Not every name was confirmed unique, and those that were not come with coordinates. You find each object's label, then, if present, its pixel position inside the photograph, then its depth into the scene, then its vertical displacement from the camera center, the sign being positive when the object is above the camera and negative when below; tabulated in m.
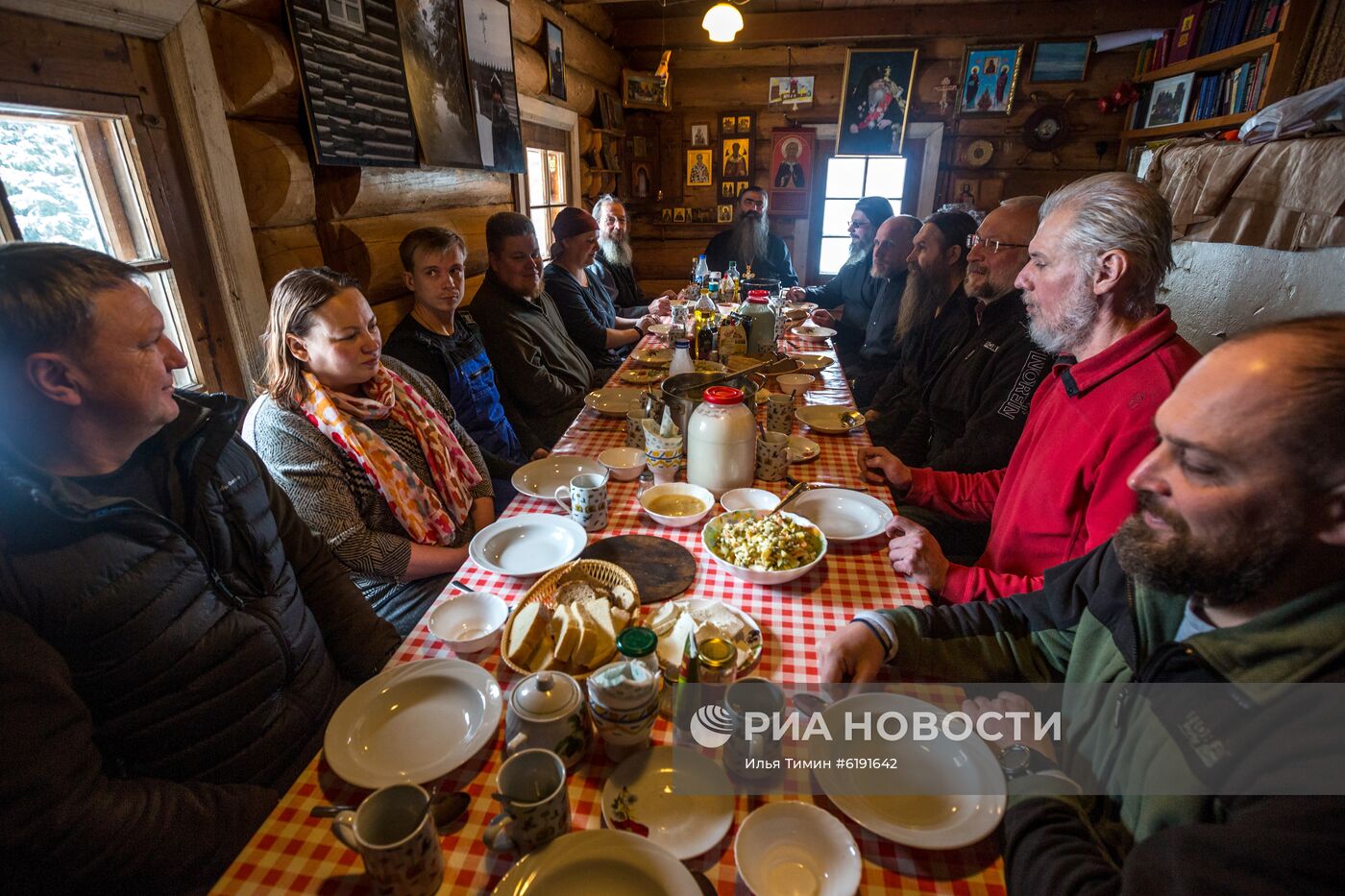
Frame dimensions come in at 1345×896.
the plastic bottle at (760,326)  2.90 -0.48
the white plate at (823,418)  2.22 -0.73
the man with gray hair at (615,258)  5.02 -0.28
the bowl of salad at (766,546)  1.29 -0.71
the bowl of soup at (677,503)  1.54 -0.73
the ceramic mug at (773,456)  1.79 -0.67
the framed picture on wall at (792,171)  6.28 +0.54
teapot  0.82 -0.65
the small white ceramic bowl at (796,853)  0.73 -0.76
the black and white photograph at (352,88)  2.10 +0.52
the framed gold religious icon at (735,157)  6.40 +0.68
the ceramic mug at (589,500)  1.50 -0.67
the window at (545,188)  4.68 +0.29
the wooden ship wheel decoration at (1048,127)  5.65 +0.86
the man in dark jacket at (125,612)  0.83 -0.60
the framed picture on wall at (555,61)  4.38 +1.19
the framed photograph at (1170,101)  4.91 +0.97
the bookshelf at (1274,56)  3.76 +1.09
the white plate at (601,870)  0.69 -0.73
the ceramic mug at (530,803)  0.72 -0.68
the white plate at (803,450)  1.98 -0.74
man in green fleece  0.64 -0.53
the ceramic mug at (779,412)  2.10 -0.64
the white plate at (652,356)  3.18 -0.69
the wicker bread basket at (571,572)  1.14 -0.69
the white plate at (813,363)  3.00 -0.69
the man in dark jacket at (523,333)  2.90 -0.52
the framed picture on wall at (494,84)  3.24 +0.79
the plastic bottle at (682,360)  2.25 -0.50
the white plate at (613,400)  2.36 -0.69
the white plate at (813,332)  3.68 -0.66
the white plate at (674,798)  0.78 -0.77
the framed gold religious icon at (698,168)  6.51 +0.59
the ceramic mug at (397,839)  0.66 -0.68
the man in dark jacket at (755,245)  5.84 -0.21
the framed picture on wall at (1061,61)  5.51 +1.43
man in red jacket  1.36 -0.39
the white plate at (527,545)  1.37 -0.74
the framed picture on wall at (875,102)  5.81 +1.16
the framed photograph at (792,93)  6.09 +1.28
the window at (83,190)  1.39 +0.10
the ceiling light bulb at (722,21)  3.92 +1.30
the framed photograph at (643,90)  5.93 +1.29
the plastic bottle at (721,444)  1.56 -0.57
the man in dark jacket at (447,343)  2.38 -0.46
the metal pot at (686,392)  1.70 -0.47
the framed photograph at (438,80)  2.71 +0.68
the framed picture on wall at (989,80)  5.60 +1.29
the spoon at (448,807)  0.80 -0.75
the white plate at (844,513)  1.54 -0.76
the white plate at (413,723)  0.87 -0.75
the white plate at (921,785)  0.78 -0.77
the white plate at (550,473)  1.75 -0.74
